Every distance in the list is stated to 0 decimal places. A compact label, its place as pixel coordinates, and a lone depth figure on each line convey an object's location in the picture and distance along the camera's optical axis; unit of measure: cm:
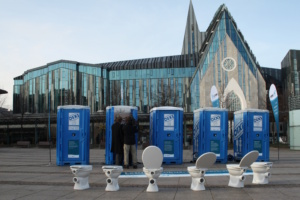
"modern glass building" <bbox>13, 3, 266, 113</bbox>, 6881
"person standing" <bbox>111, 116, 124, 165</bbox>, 1366
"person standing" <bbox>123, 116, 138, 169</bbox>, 1325
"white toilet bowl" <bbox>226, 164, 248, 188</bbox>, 877
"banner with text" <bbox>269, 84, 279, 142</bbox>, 1838
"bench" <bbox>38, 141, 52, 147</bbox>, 4045
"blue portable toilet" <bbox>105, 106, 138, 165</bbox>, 1460
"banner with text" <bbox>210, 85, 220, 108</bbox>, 1886
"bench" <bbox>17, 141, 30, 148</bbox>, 4244
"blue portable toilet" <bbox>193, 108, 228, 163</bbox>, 1574
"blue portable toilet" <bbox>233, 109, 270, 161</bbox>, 1614
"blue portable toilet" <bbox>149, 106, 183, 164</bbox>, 1534
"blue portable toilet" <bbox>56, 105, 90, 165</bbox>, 1478
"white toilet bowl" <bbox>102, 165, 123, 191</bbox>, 840
